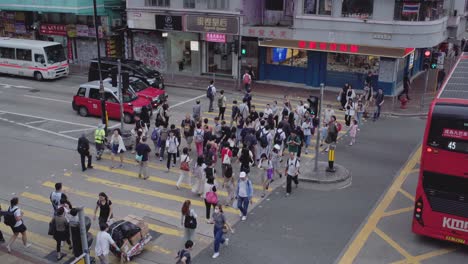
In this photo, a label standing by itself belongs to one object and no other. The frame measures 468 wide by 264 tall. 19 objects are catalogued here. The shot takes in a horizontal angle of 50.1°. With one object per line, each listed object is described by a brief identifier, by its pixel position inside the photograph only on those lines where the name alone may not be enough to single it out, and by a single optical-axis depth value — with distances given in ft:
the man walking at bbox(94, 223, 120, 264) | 39.99
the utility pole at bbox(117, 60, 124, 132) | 70.97
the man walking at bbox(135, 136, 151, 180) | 57.93
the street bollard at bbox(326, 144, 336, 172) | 60.34
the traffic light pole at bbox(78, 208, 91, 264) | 31.35
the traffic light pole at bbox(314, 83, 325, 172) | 57.70
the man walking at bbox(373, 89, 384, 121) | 80.84
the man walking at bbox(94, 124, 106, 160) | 63.98
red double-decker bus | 38.86
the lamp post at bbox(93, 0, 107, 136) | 73.31
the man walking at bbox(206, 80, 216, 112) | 85.97
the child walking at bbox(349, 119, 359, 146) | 71.05
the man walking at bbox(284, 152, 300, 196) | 54.60
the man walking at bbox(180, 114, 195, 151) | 66.33
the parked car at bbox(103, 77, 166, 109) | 86.07
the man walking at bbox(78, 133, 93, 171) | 60.95
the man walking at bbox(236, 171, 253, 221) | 48.11
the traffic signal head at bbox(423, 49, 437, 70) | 86.58
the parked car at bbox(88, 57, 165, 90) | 99.27
